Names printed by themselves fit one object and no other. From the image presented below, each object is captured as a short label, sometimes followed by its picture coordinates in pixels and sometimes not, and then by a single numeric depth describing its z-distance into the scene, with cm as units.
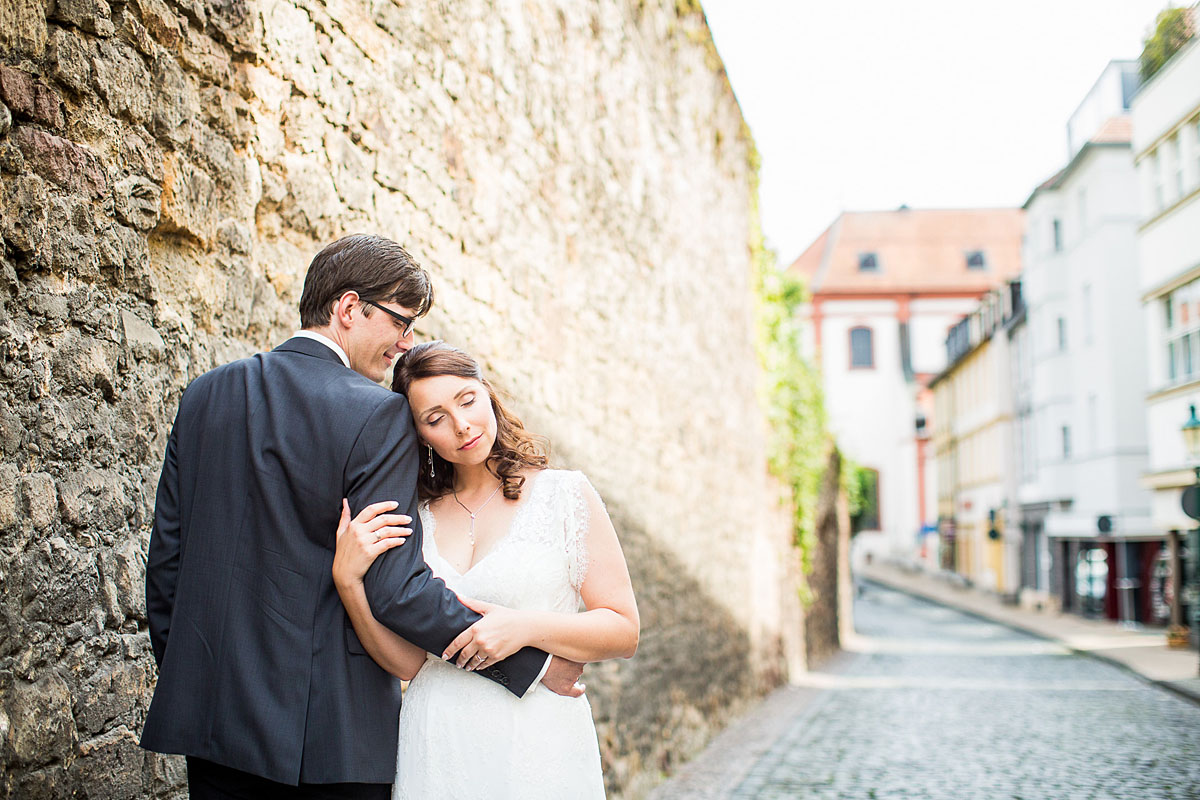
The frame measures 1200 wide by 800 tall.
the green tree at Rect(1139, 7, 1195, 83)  1852
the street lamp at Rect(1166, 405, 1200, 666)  1306
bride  234
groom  205
